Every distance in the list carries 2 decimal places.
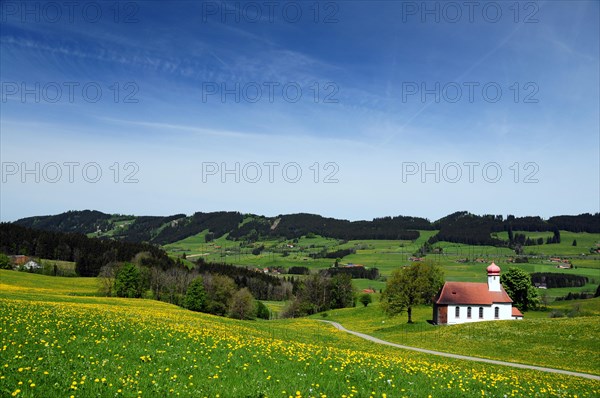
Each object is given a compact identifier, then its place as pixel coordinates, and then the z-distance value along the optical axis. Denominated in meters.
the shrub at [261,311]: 127.06
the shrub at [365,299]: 127.72
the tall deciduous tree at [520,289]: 96.99
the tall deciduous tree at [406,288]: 77.06
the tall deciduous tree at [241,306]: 107.00
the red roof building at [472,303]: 73.56
